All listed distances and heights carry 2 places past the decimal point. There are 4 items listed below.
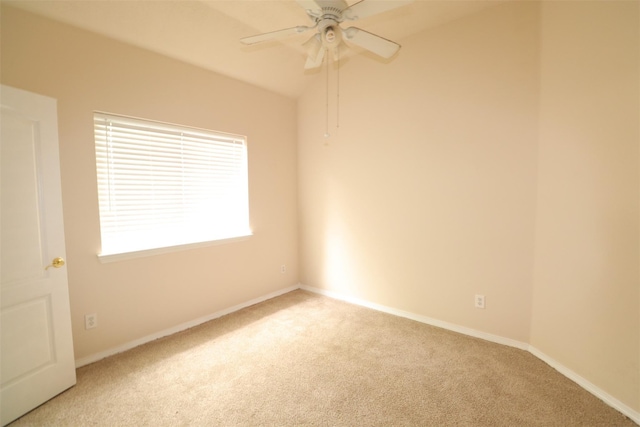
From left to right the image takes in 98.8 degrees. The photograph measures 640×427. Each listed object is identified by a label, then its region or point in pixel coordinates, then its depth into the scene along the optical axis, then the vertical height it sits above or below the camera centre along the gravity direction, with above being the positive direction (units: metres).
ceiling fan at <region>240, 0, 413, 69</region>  1.41 +0.98
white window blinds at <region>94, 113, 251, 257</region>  2.32 +0.15
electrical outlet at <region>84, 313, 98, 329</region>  2.17 -0.96
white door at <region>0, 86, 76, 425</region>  1.60 -0.37
